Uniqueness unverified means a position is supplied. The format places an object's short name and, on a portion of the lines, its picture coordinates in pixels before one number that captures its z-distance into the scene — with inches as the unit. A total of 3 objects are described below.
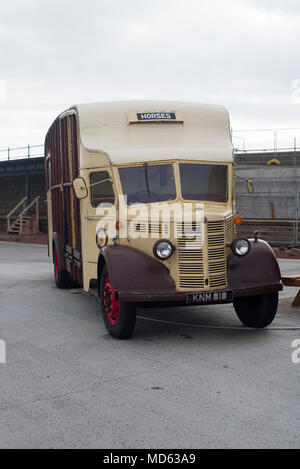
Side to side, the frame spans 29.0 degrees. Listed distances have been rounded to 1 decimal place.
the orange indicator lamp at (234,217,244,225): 321.1
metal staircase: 1401.3
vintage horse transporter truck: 290.8
